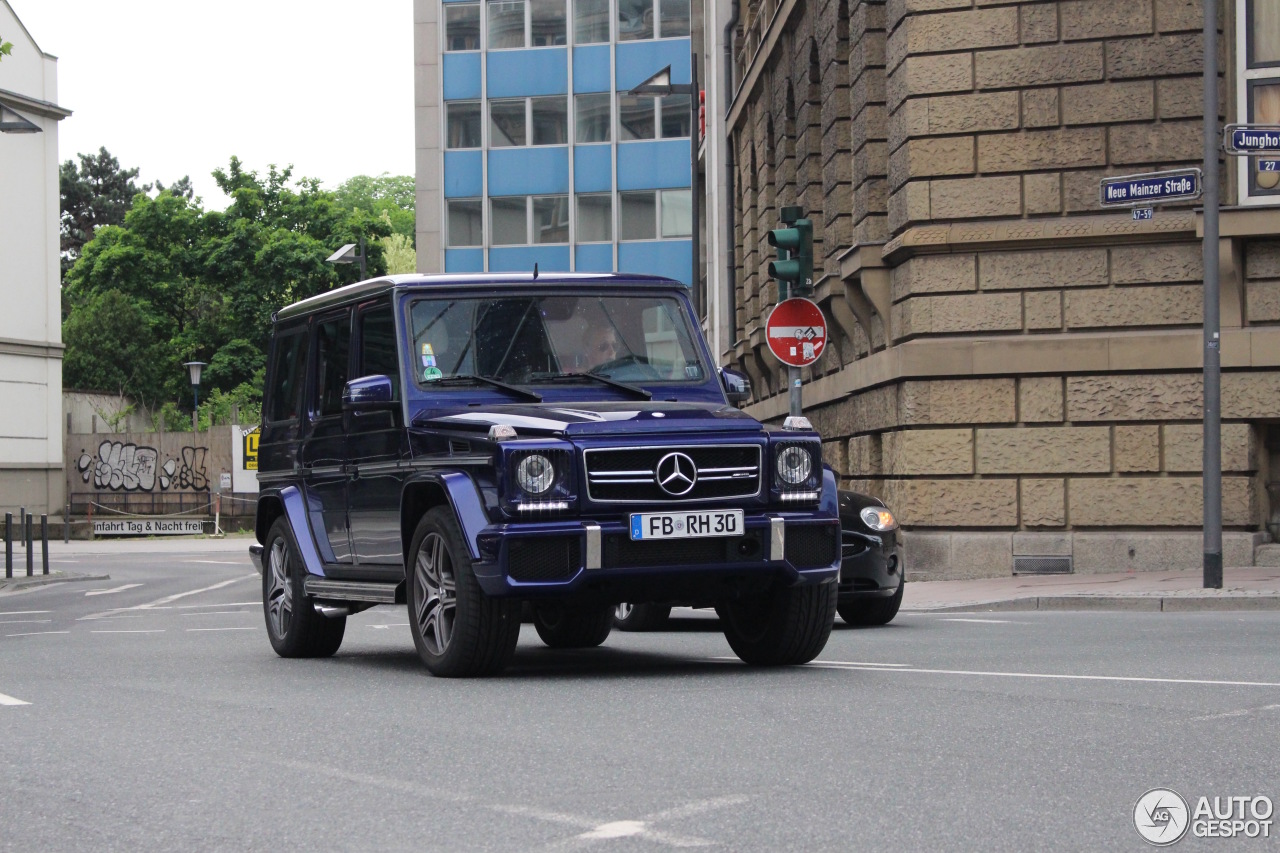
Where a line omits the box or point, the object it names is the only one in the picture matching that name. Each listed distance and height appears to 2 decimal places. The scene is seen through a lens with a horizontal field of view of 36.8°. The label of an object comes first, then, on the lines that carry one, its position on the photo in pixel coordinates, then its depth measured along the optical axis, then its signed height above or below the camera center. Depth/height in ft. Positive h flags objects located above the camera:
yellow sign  121.31 +0.34
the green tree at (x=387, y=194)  340.37 +48.43
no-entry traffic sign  55.11 +3.41
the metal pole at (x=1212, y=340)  52.85 +3.05
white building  150.61 +13.45
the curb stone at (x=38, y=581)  83.51 -5.66
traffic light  54.54 +5.71
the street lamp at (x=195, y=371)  171.27 +7.53
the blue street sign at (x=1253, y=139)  53.11 +8.58
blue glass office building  171.94 +28.77
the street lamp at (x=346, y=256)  111.96 +11.68
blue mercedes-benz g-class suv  28.04 -0.40
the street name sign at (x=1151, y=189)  53.47 +7.34
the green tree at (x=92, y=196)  325.42 +44.35
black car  44.55 -2.86
